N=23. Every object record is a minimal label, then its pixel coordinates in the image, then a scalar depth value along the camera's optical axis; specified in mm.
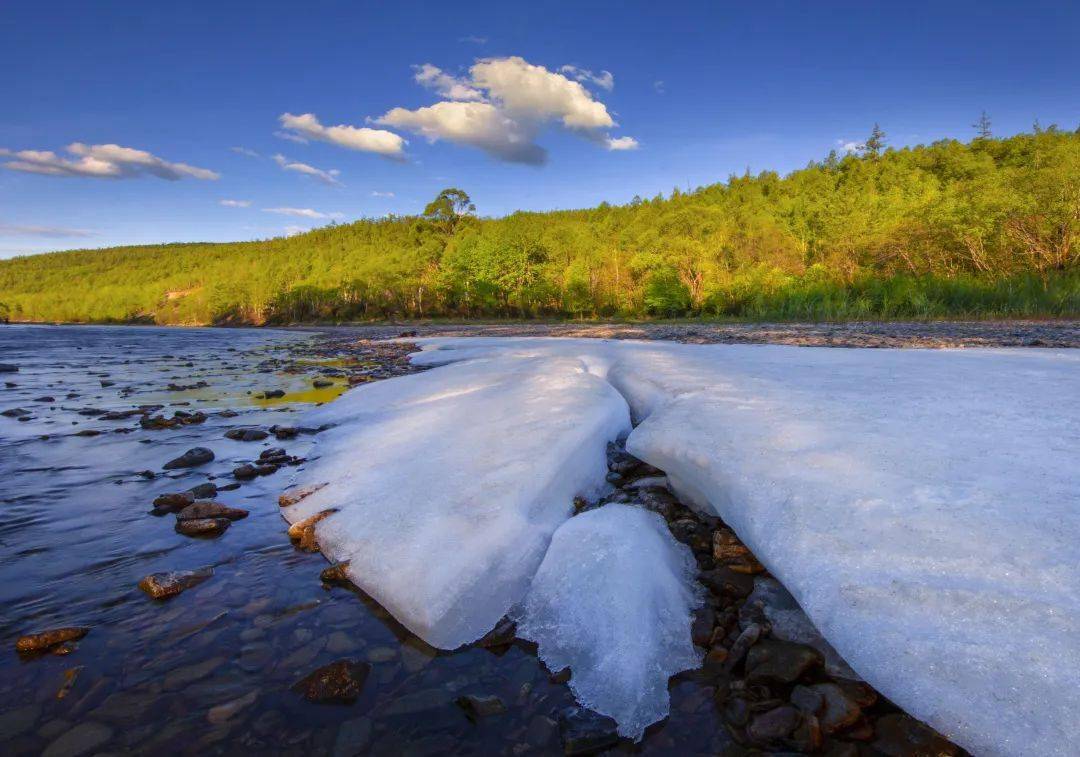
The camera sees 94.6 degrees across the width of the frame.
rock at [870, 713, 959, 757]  1580
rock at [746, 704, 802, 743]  1726
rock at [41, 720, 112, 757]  1712
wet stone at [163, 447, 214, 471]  4883
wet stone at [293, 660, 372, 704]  1980
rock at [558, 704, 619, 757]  1711
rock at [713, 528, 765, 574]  2576
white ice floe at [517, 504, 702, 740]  1933
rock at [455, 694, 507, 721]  1885
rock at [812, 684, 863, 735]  1704
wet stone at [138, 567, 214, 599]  2701
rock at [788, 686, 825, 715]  1762
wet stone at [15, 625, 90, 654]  2254
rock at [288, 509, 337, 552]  3215
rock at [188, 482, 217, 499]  4059
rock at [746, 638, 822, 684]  1905
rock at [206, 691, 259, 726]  1869
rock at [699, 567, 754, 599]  2443
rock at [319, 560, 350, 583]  2806
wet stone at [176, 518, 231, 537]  3438
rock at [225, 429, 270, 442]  5807
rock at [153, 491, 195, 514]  3840
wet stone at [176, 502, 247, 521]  3621
